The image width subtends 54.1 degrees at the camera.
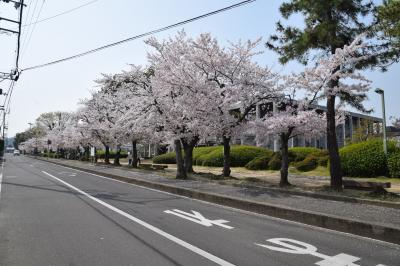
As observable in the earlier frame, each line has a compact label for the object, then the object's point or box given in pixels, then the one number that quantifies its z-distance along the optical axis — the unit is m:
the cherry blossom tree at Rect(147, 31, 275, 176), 17.09
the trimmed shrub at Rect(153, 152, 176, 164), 39.03
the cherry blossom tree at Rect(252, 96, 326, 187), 14.02
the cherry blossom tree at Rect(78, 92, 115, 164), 37.00
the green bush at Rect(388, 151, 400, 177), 17.45
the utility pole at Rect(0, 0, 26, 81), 17.82
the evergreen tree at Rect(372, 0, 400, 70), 8.74
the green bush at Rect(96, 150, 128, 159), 68.69
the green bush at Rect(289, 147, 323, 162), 25.79
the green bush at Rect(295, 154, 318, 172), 22.95
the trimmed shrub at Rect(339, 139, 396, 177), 18.27
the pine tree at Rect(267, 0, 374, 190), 13.70
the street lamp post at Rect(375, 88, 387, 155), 20.96
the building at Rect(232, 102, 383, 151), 40.16
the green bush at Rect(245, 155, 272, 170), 25.91
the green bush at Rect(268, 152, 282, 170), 24.95
